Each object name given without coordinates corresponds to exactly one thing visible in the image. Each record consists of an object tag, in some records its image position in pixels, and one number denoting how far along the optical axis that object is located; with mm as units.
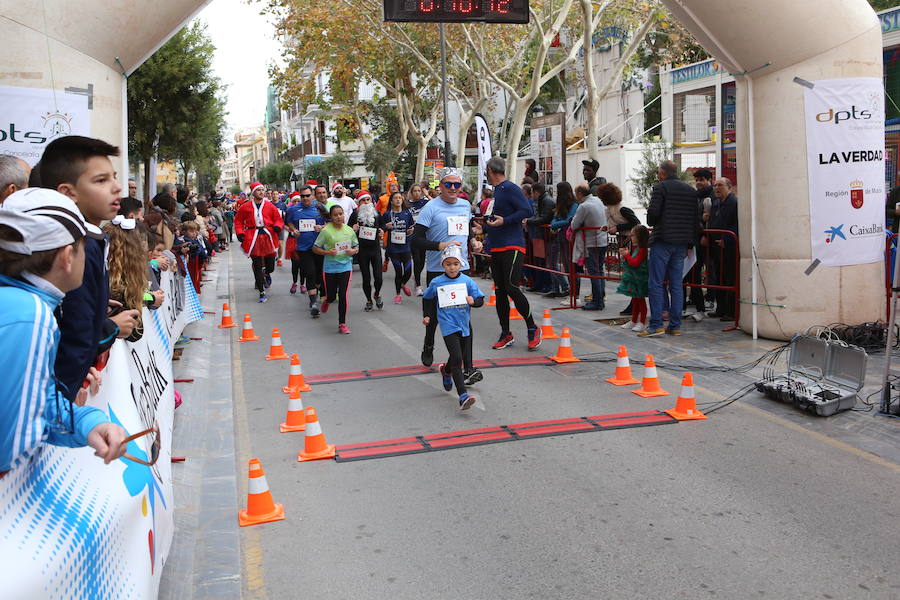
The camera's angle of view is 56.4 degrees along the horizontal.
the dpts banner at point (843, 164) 9242
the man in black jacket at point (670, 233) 10227
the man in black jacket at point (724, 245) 11055
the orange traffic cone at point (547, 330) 10547
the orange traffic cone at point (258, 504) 4945
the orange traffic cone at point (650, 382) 7656
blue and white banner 2311
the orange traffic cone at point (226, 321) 12469
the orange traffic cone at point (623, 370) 8141
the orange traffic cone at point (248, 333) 11273
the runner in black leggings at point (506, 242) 9883
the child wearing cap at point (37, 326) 2299
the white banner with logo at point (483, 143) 20125
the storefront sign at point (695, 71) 24188
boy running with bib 7613
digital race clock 11422
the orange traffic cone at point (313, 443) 6090
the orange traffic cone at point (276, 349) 9883
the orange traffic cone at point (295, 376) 7867
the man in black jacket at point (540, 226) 14805
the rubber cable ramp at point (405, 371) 8750
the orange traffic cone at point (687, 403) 6879
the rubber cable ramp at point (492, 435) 6219
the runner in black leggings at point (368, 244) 13469
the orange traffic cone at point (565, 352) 9219
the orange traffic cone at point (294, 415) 6863
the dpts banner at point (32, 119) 7262
